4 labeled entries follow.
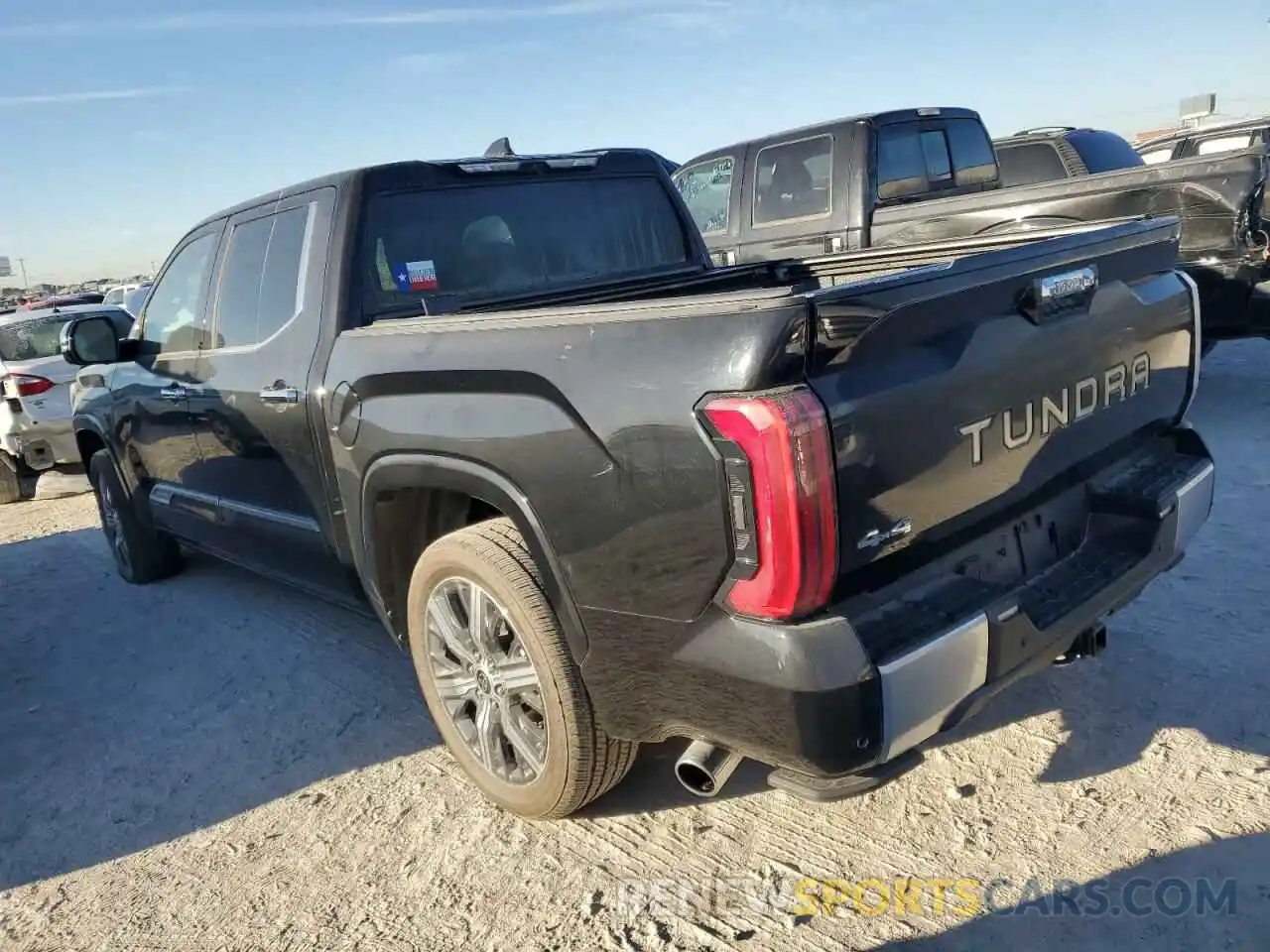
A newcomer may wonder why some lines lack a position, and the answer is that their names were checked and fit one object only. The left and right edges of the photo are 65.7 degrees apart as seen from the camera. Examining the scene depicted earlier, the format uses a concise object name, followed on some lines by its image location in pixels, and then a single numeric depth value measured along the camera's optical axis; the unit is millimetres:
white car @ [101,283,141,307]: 18975
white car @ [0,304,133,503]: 8398
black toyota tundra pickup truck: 2059
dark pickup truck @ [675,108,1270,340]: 6000
